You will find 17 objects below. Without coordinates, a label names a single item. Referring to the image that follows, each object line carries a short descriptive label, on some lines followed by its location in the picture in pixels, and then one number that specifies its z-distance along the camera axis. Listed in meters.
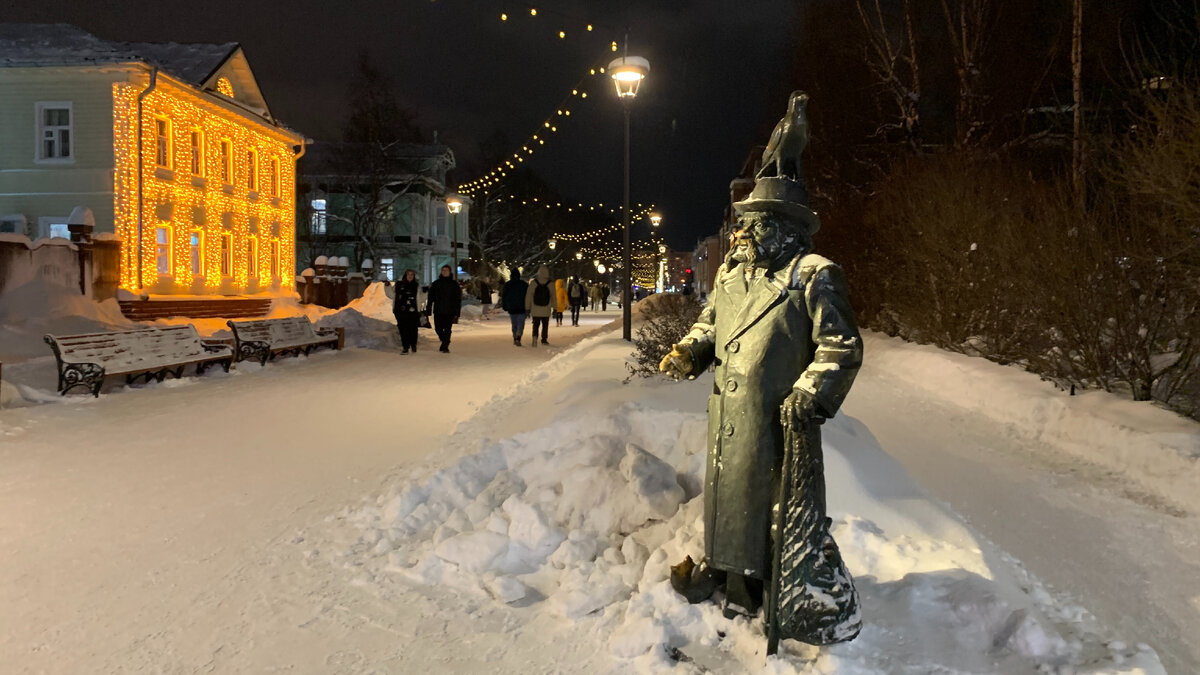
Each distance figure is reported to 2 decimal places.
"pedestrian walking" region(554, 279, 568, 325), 28.25
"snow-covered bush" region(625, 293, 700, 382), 9.70
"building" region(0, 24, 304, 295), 24.64
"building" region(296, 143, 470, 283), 46.06
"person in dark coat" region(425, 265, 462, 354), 17.84
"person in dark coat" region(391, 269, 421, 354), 17.53
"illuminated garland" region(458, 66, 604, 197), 19.12
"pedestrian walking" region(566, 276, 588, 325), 30.86
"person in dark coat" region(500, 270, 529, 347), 19.95
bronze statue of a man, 3.22
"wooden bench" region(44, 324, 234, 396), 10.88
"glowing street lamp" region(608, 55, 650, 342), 14.73
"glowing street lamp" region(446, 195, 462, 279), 33.10
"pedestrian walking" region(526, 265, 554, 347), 19.56
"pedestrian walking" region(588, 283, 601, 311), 50.78
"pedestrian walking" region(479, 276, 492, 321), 38.12
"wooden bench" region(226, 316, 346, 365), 15.05
